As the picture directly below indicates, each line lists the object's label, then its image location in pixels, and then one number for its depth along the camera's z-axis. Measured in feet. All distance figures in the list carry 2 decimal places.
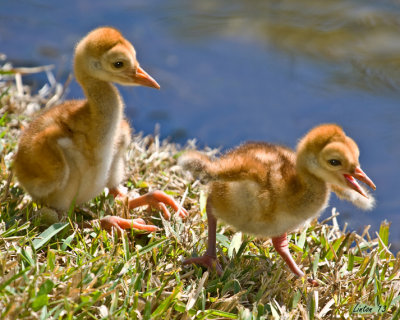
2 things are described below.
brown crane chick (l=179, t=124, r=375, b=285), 19.74
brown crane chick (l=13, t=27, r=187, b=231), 21.50
